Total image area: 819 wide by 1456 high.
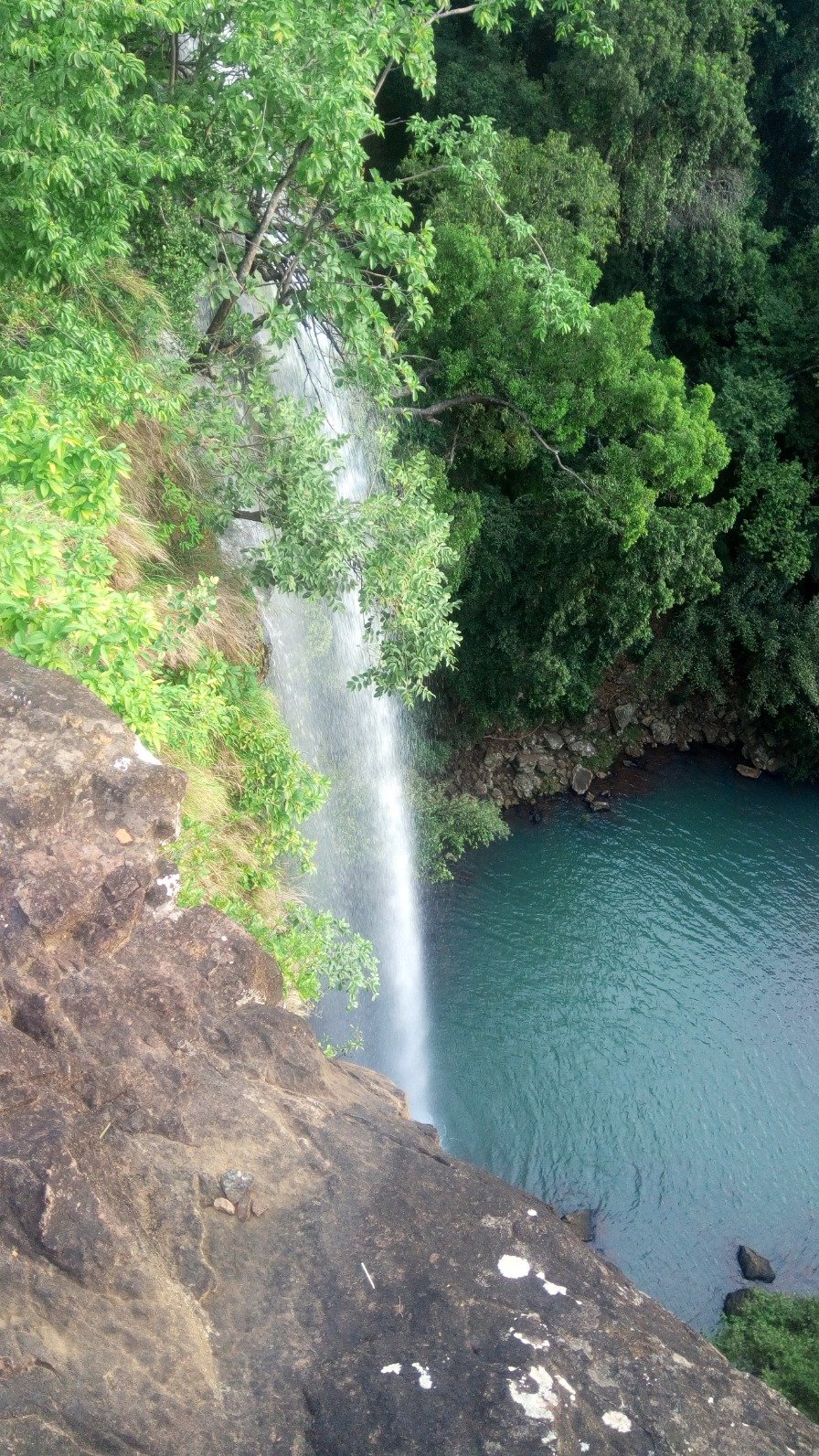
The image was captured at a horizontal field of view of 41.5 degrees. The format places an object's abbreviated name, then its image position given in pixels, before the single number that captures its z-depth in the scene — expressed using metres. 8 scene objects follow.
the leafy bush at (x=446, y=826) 15.93
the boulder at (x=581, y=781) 18.69
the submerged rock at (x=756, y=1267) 11.34
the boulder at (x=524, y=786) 18.33
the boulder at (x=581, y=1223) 11.44
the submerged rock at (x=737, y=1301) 10.88
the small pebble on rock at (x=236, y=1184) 4.33
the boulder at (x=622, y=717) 19.59
